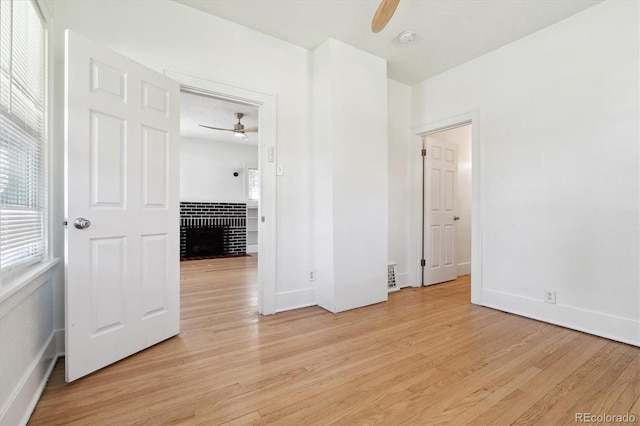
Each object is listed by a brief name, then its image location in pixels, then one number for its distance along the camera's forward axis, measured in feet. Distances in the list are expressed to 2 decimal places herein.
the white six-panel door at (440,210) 13.03
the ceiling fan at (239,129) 15.71
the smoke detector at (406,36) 9.20
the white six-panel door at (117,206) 5.65
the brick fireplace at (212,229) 21.53
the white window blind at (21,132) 4.51
